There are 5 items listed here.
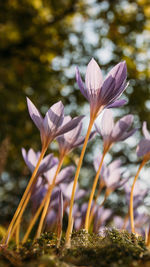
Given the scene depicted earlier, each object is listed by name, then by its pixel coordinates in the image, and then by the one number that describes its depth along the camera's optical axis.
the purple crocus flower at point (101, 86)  0.41
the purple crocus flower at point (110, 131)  0.50
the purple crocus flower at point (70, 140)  0.52
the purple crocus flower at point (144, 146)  0.46
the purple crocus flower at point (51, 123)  0.43
